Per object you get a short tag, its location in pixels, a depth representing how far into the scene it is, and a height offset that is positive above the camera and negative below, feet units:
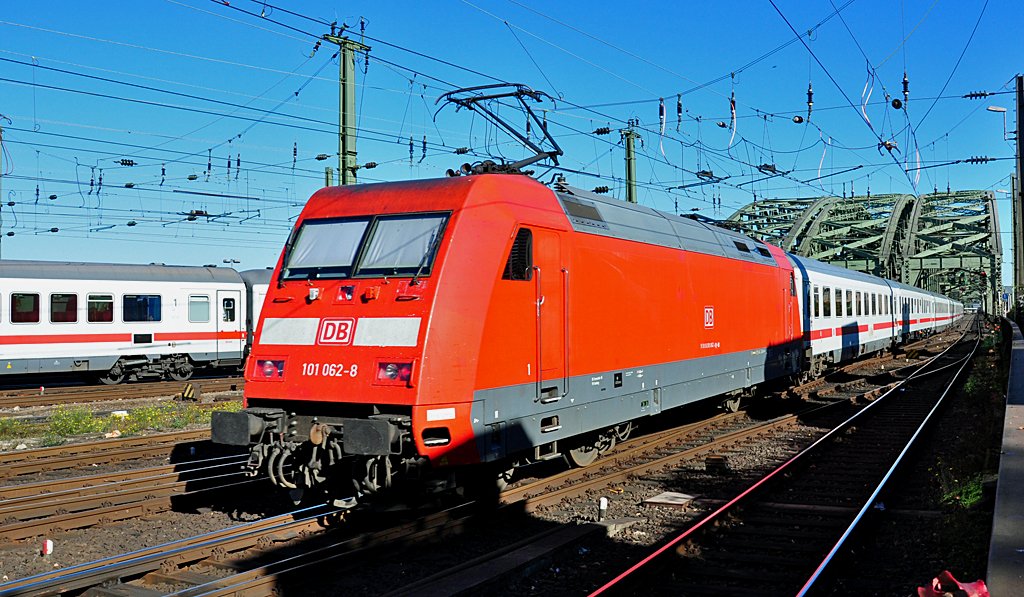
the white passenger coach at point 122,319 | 69.97 -0.48
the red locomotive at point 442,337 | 24.09 -0.79
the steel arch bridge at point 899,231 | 229.66 +26.00
